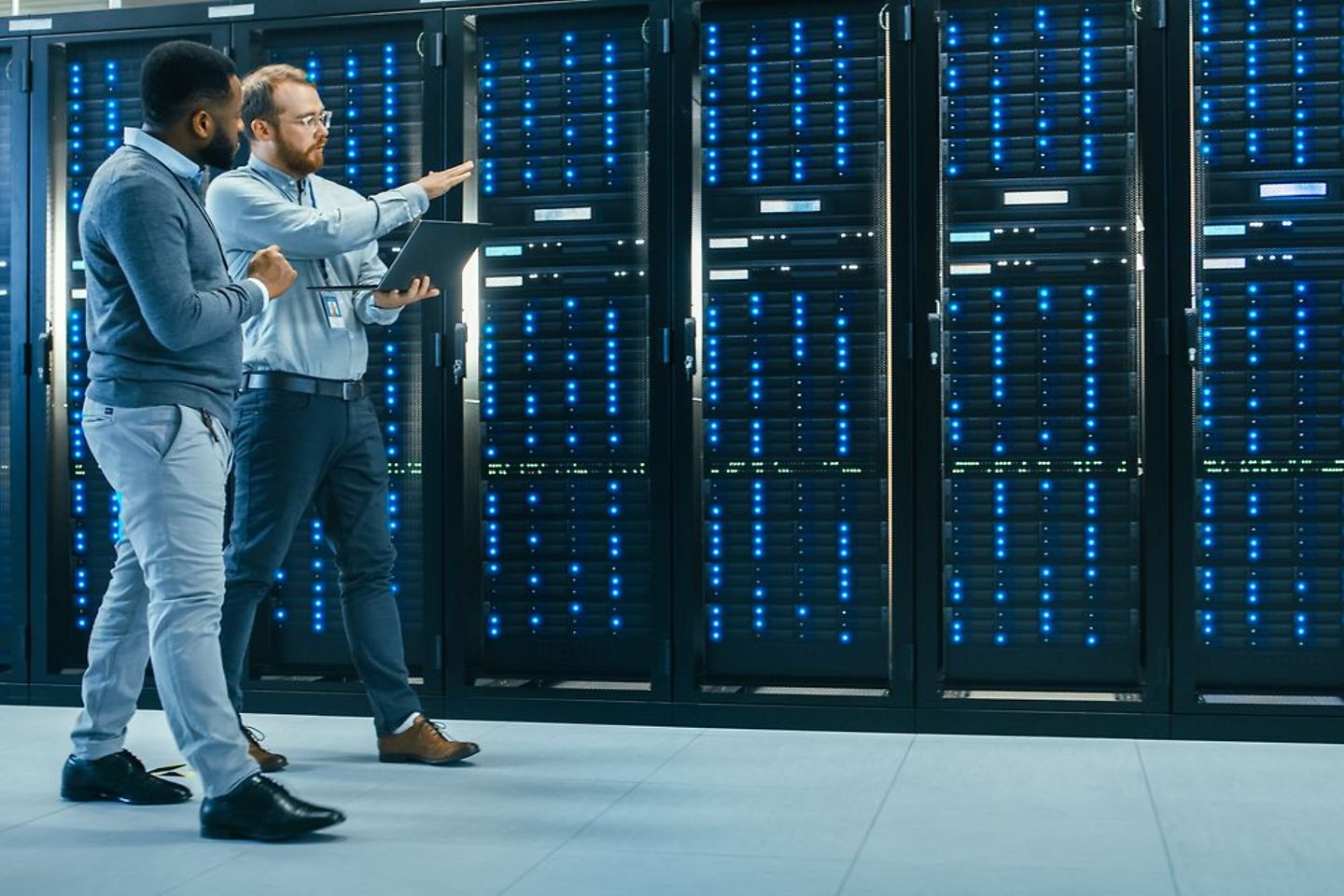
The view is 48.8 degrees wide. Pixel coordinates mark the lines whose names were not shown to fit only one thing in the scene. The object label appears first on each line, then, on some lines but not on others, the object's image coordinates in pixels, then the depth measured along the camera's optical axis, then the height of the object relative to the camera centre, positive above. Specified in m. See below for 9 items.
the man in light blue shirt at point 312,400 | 3.44 +0.14
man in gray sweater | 2.78 +0.16
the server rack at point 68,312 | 4.61 +0.48
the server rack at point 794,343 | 4.18 +0.33
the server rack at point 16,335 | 4.62 +0.41
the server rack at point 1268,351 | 3.96 +0.28
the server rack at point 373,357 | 4.45 +0.31
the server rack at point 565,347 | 4.30 +0.33
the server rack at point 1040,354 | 4.06 +0.28
